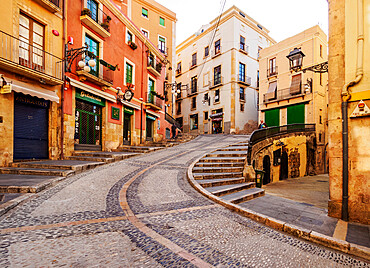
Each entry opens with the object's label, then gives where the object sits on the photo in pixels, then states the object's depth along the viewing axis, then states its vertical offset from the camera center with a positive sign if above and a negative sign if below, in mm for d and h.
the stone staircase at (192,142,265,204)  5574 -1578
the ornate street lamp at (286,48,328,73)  7089 +2782
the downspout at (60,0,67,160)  9492 +2897
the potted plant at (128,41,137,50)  14685 +6759
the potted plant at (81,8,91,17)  10500 +6602
